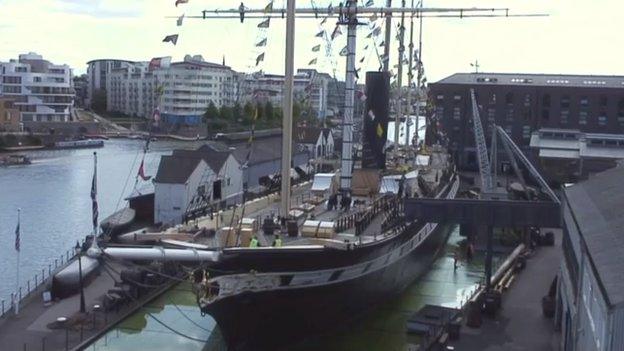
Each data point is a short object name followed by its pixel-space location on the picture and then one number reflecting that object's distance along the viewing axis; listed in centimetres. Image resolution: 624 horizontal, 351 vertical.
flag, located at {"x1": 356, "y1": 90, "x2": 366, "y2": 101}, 3106
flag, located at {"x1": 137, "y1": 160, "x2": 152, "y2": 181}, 2164
